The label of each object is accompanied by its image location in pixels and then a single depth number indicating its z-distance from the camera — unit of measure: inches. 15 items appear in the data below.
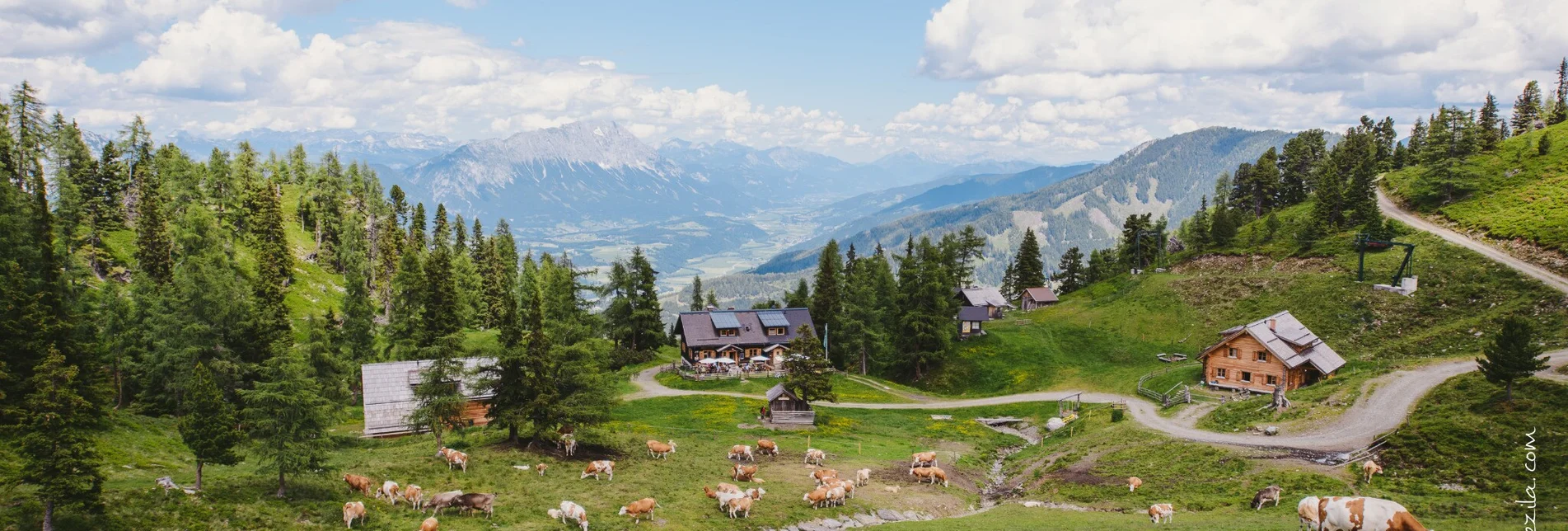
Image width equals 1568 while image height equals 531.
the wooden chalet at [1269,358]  2568.9
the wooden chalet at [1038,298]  4943.4
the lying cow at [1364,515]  915.4
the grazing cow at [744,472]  1540.4
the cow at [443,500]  1205.7
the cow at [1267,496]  1222.3
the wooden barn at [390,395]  2310.5
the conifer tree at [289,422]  1152.2
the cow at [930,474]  1632.6
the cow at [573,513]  1152.2
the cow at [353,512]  1103.0
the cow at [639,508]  1209.4
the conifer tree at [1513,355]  1403.8
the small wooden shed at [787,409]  2433.6
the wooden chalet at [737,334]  3708.2
